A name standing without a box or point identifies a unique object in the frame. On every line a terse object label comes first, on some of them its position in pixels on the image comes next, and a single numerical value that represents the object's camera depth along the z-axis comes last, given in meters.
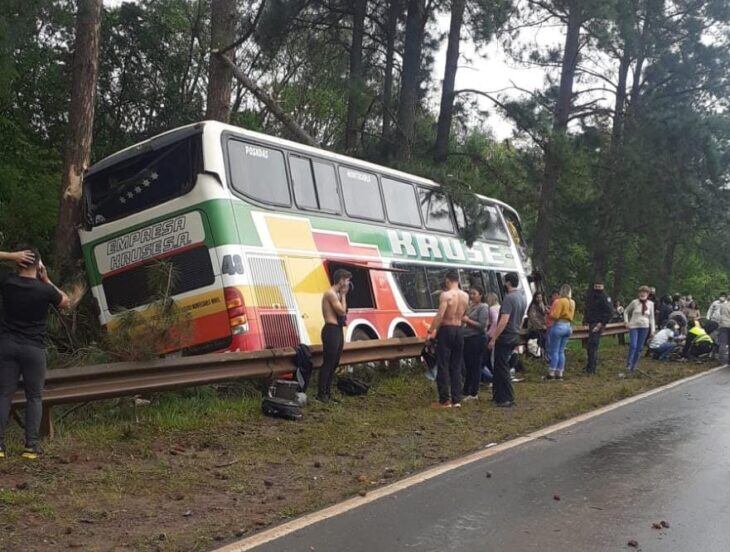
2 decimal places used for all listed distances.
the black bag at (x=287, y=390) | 8.11
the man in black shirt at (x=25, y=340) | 5.76
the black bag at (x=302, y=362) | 8.83
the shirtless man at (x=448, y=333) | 9.23
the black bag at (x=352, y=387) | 9.77
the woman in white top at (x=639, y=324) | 13.86
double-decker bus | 8.76
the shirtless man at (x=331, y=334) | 8.92
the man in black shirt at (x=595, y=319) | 13.20
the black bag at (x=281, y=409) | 7.91
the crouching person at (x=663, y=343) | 16.78
